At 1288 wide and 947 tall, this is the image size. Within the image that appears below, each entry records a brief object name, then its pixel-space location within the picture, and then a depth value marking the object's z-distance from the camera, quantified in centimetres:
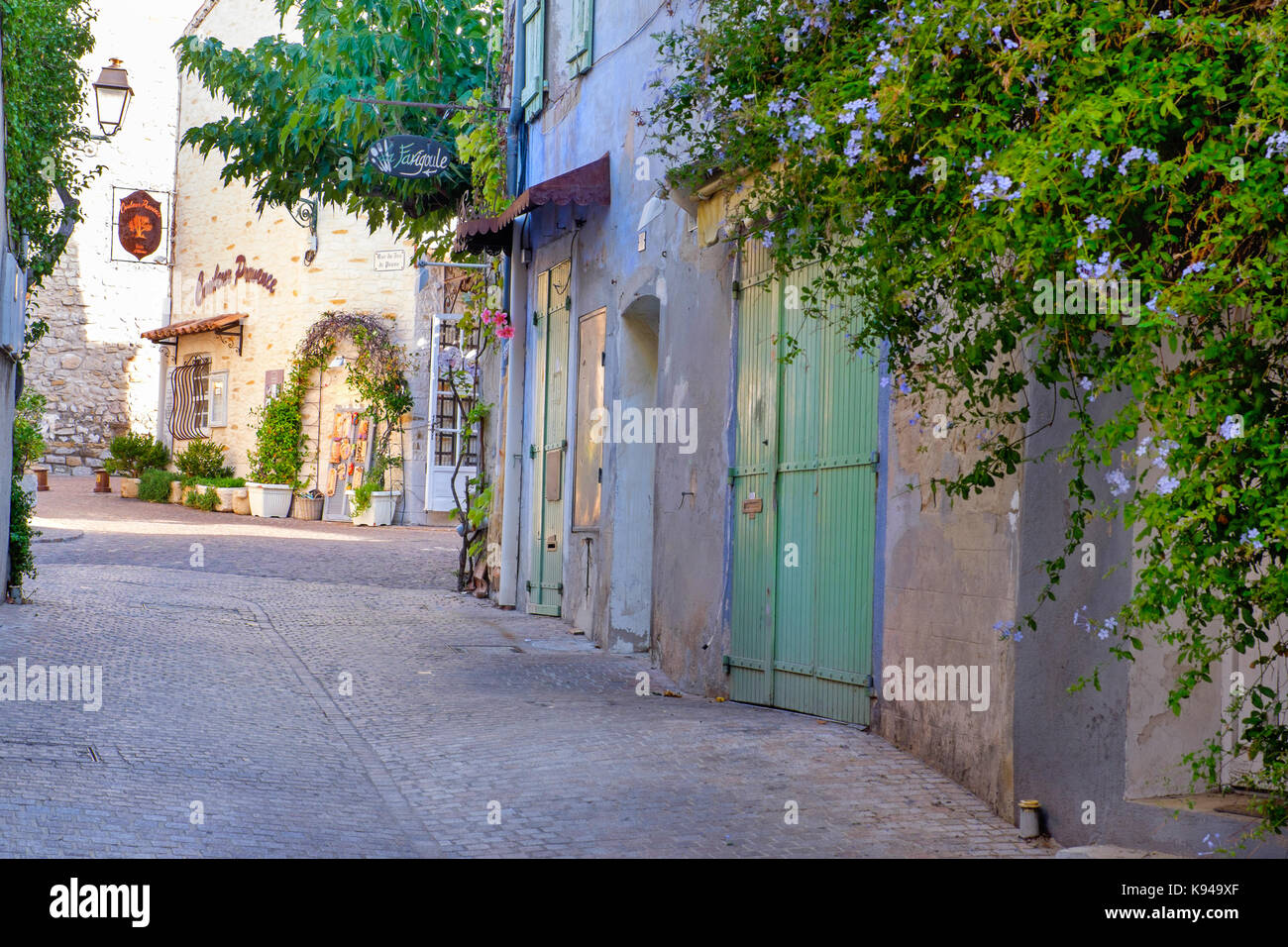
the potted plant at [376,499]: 2247
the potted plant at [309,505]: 2327
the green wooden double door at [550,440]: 1203
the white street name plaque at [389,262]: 2328
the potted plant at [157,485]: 2478
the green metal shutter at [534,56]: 1267
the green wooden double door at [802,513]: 687
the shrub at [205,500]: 2356
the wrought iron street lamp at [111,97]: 1476
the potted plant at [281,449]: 2317
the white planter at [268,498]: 2294
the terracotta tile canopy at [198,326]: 2486
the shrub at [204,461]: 2464
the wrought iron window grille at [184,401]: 2639
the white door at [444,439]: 2252
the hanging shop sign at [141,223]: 2738
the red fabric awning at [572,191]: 1062
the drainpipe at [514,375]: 1288
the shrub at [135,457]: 2642
